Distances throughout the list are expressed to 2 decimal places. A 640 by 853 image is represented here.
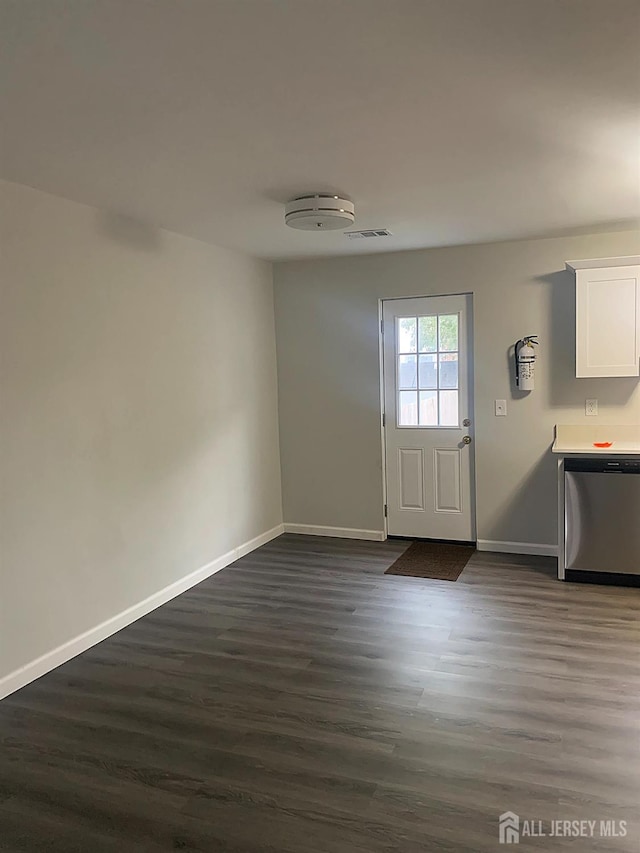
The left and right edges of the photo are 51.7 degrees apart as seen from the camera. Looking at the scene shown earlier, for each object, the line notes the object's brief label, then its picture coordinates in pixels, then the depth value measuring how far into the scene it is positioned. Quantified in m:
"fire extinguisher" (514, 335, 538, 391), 4.93
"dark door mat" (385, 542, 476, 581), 4.74
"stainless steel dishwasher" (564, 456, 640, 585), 4.24
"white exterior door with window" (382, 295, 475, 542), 5.34
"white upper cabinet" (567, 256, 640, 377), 4.43
